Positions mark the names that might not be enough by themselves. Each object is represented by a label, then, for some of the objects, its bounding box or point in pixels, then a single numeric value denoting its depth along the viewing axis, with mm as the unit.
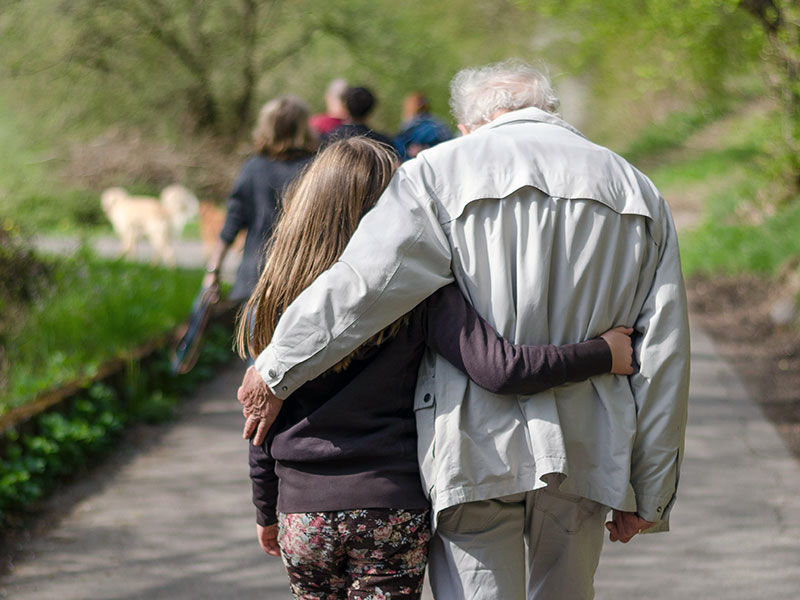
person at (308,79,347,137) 14000
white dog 26516
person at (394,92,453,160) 13437
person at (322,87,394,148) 12984
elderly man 4461
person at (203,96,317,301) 10656
